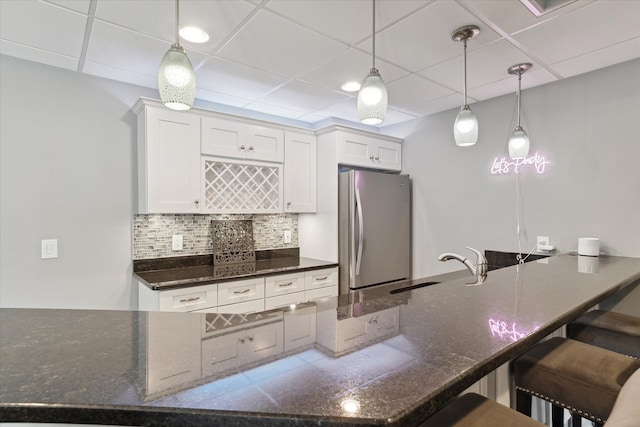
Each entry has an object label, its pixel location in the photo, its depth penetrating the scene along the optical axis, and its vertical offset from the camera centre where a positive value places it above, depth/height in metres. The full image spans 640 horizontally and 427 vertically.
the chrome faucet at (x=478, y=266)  1.83 -0.31
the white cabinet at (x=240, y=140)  2.76 +0.65
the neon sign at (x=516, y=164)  2.72 +0.42
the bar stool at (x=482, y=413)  0.81 -0.56
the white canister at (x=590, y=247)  2.38 -0.23
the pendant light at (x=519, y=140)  2.37 +0.52
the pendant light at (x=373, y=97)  1.48 +0.52
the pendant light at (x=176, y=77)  1.27 +0.53
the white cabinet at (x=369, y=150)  3.23 +0.66
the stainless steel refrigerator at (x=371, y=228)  3.10 -0.13
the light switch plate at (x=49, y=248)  2.32 -0.23
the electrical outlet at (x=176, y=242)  2.83 -0.23
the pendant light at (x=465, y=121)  1.89 +0.53
